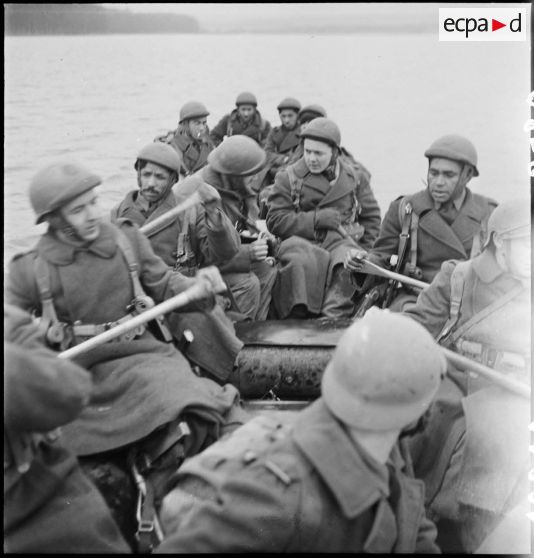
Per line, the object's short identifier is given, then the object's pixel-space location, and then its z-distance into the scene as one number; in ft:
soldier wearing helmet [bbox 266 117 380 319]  19.93
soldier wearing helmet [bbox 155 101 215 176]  31.68
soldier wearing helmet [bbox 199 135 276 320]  18.80
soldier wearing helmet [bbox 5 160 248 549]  11.17
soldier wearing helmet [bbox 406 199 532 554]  10.99
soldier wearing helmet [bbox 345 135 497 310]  17.56
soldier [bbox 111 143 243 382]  16.84
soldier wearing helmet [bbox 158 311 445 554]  7.15
